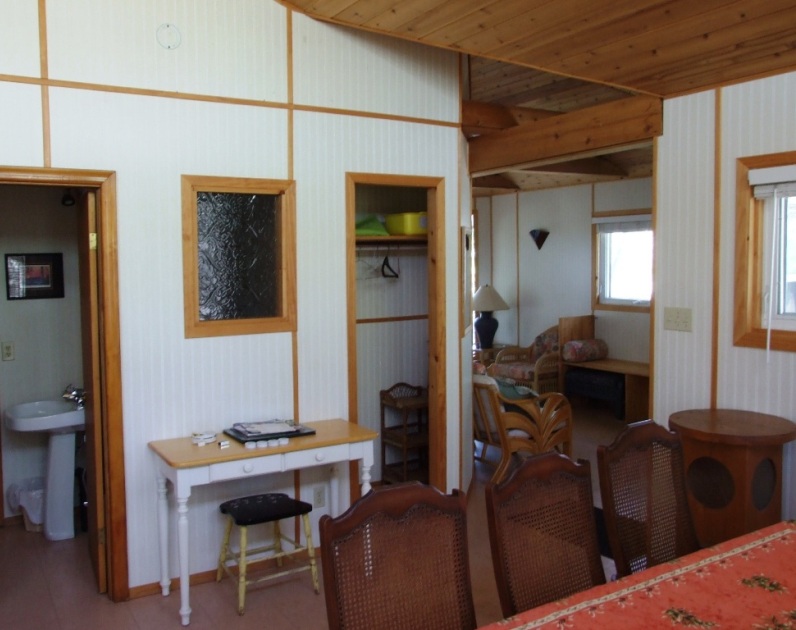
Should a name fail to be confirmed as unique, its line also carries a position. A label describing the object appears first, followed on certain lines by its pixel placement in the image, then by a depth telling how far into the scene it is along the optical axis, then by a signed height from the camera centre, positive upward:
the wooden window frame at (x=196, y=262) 3.60 +0.12
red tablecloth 1.71 -0.78
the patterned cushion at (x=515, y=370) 7.62 -0.95
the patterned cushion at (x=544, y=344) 7.85 -0.71
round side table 3.05 -0.81
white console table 3.22 -0.81
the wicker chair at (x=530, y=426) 5.07 -1.01
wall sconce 8.21 +0.44
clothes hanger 5.03 +0.05
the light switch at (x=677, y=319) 3.65 -0.21
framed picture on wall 4.51 +0.03
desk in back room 6.82 -1.05
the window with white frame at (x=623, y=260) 7.25 +0.15
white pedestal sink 4.22 -1.09
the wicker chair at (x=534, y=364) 7.52 -0.91
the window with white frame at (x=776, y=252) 3.29 +0.10
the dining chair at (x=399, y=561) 1.72 -0.67
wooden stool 3.39 -1.08
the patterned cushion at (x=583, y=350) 7.30 -0.72
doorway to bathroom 3.40 -0.41
